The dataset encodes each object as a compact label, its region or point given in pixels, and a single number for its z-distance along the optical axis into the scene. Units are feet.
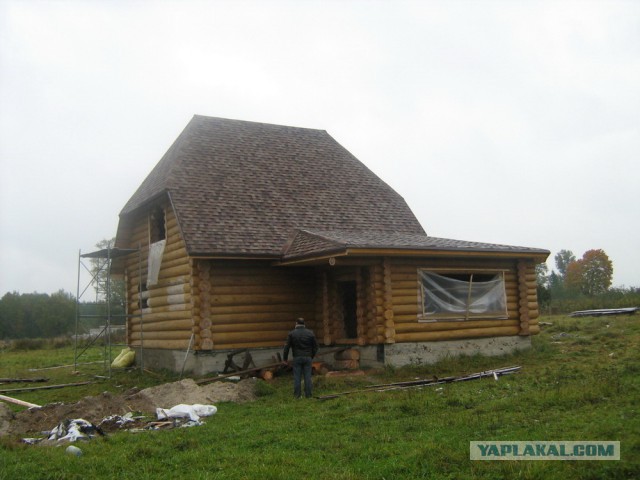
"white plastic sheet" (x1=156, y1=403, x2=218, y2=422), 35.99
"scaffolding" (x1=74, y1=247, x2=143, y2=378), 63.00
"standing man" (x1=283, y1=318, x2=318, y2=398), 42.65
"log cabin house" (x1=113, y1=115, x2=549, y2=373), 52.95
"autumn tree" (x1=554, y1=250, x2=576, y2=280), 381.19
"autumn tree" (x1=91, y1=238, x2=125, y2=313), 170.99
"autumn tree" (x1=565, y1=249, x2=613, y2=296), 259.19
